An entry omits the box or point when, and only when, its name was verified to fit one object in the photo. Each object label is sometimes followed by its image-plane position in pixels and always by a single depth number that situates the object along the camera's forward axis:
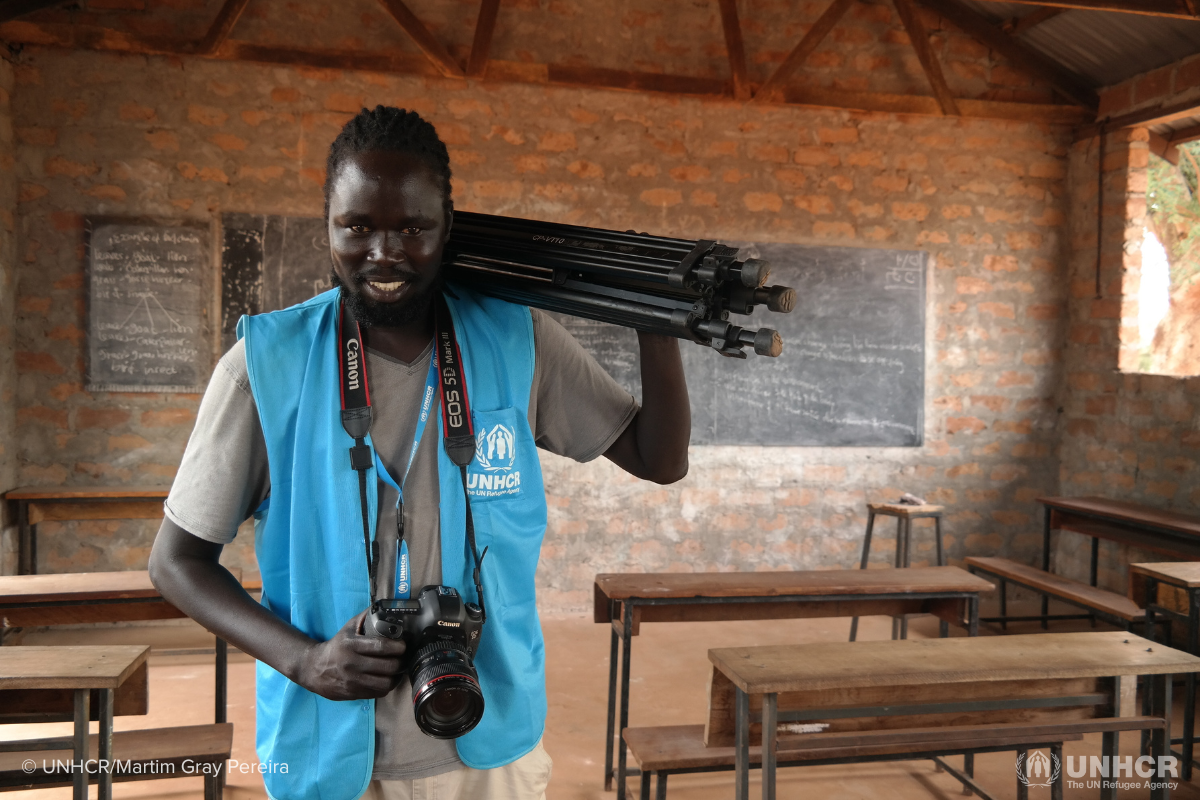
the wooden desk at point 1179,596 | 2.88
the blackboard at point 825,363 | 4.94
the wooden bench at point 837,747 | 2.07
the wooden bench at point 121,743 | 1.97
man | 1.04
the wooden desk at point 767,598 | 2.86
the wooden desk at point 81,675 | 1.84
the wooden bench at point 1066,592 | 3.64
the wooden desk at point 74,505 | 4.12
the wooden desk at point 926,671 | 1.95
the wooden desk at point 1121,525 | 3.95
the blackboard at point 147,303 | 4.34
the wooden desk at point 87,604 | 2.89
